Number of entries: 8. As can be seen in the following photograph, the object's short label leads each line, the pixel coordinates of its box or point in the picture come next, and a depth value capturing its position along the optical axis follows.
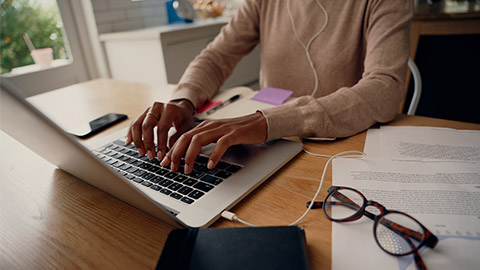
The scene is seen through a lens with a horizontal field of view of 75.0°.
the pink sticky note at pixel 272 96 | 0.91
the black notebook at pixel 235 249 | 0.32
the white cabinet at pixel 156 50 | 1.90
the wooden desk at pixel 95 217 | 0.38
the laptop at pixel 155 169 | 0.34
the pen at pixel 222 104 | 0.88
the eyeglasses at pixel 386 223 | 0.35
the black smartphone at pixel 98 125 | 0.80
